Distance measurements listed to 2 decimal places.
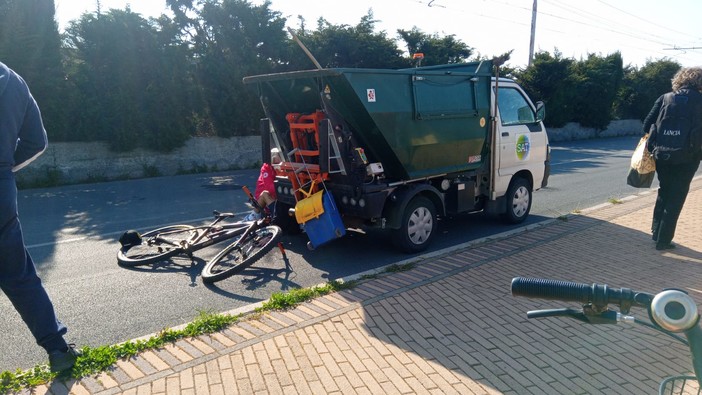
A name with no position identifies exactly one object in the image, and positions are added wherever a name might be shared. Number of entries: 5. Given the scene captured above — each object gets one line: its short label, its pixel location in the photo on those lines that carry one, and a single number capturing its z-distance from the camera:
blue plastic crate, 5.93
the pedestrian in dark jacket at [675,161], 5.75
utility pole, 29.58
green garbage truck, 5.91
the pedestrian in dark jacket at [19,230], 3.15
